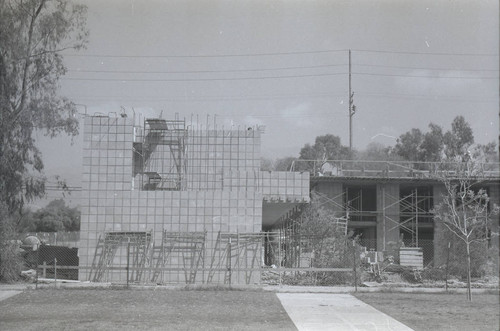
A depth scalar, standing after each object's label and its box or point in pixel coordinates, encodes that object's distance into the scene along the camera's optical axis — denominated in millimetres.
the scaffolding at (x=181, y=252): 24859
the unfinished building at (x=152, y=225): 24875
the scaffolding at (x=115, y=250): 24891
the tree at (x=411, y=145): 63281
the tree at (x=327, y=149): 69500
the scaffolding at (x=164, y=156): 29125
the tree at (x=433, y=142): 60781
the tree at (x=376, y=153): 67100
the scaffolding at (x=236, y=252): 24859
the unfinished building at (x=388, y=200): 40031
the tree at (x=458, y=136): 59400
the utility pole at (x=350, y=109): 48288
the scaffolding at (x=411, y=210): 40594
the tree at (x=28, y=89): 27656
